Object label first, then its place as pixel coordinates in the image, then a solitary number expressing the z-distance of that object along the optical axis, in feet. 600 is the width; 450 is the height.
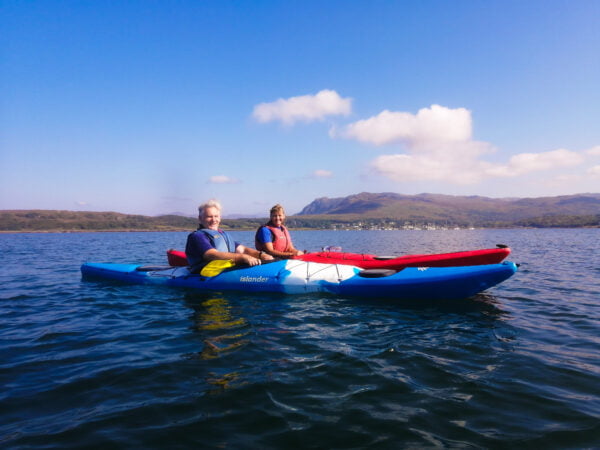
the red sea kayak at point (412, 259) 28.09
